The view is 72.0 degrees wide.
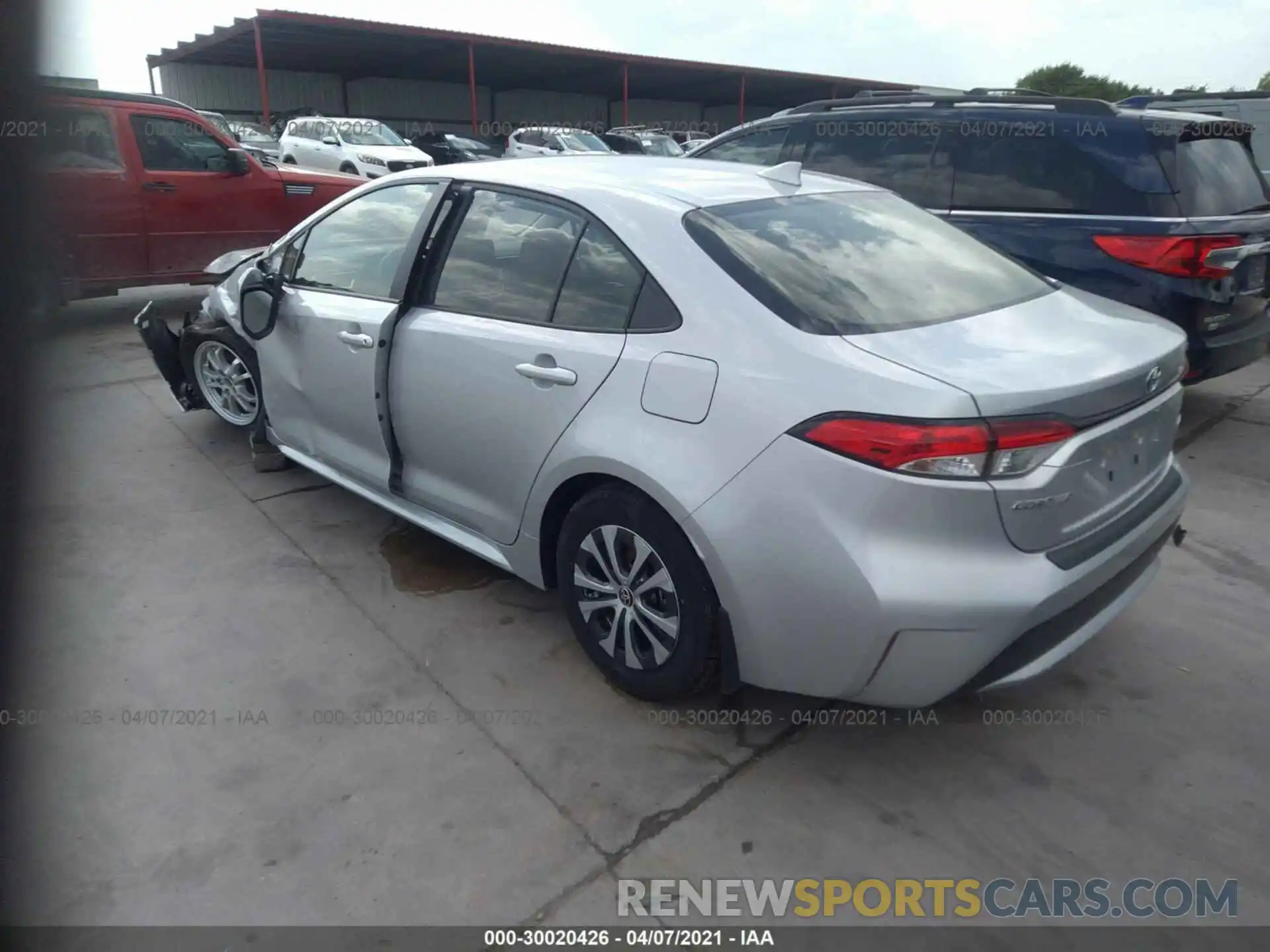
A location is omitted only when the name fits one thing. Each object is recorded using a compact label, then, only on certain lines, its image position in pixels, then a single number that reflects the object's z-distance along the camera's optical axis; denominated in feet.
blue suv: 14.52
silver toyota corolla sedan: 6.92
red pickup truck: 23.59
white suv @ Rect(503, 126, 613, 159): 69.31
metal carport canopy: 83.46
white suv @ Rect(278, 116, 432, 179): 54.65
